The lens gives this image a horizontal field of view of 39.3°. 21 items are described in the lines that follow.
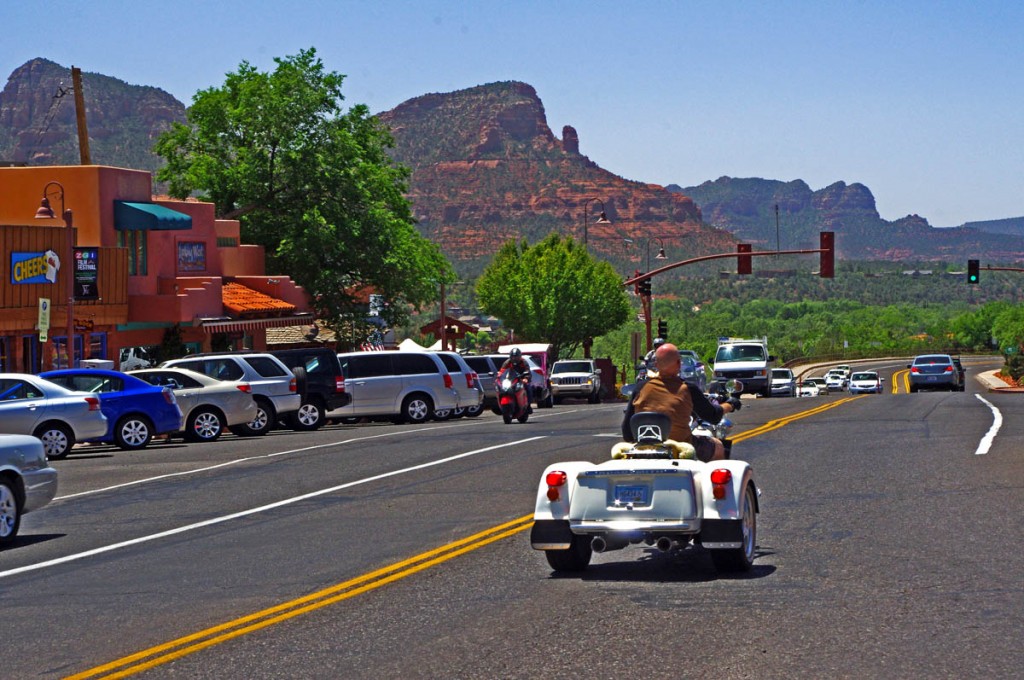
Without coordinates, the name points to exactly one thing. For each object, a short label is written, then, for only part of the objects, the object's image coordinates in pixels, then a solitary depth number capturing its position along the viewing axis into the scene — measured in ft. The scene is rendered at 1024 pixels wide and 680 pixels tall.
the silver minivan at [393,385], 114.11
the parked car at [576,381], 179.63
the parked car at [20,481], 48.34
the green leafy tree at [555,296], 297.94
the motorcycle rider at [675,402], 38.75
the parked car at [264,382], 101.81
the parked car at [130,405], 90.27
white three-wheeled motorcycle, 35.53
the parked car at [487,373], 141.49
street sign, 101.45
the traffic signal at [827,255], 177.83
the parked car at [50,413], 81.05
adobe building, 127.85
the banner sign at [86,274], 133.39
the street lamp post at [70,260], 111.04
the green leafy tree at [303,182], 183.11
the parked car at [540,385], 154.10
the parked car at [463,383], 118.01
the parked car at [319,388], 109.91
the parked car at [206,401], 98.12
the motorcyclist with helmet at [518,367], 106.42
